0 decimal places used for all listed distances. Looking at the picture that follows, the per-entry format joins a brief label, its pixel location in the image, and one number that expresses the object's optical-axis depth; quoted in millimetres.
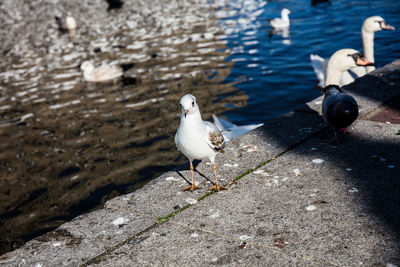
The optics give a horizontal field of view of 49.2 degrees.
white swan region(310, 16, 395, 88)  8797
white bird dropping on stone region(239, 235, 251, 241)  2971
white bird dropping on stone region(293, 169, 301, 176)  3752
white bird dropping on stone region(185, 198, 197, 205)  3611
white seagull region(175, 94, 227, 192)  3674
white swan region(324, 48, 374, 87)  6438
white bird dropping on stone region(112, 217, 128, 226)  3420
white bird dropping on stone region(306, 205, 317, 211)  3218
